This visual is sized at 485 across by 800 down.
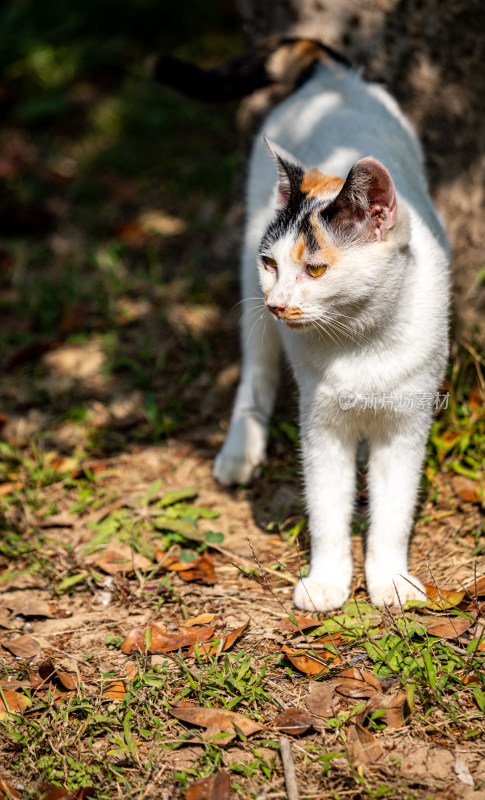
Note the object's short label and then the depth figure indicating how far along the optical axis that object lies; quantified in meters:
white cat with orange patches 2.25
